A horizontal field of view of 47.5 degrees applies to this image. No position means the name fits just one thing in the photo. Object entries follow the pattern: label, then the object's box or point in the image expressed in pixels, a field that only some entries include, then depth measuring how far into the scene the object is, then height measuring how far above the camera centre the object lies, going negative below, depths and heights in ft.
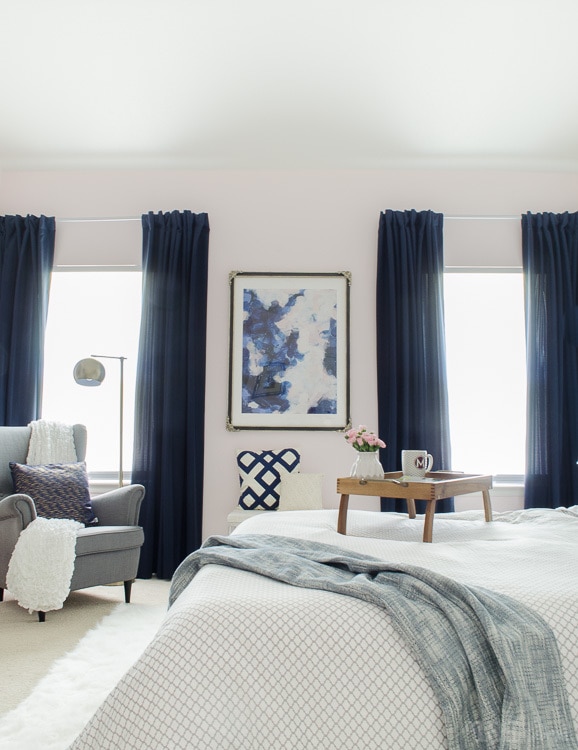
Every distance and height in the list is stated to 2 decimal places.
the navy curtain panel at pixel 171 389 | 15.56 +0.64
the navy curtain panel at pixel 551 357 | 15.69 +1.50
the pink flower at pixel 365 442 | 9.28 -0.35
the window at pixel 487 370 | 16.55 +1.21
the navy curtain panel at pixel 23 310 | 16.07 +2.61
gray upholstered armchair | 11.89 -2.20
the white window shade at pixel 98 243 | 16.83 +4.41
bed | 4.10 -1.72
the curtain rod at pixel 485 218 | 16.71 +5.10
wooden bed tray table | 7.95 -0.94
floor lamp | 14.46 +0.94
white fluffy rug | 6.86 -3.41
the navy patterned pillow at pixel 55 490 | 12.87 -1.49
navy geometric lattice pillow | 15.47 -1.36
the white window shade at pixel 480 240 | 16.74 +4.53
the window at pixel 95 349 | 16.71 +1.69
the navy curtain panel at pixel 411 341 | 15.72 +1.87
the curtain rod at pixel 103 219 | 16.84 +5.03
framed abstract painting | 16.11 +1.61
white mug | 9.27 -0.66
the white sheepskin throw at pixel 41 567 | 11.35 -2.67
